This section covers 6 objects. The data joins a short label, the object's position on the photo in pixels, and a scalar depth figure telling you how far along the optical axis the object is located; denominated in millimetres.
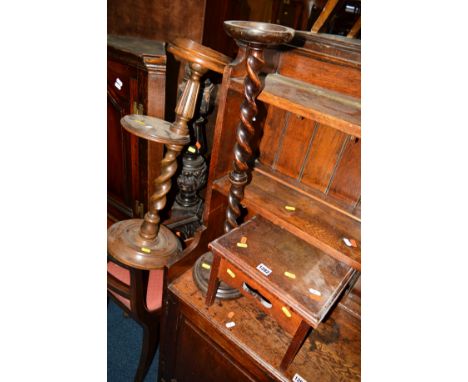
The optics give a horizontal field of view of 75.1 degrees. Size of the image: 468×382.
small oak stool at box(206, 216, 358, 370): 928
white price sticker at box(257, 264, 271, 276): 987
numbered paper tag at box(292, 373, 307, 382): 1027
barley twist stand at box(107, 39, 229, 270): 1083
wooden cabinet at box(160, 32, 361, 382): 1027
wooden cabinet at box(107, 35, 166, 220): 1618
